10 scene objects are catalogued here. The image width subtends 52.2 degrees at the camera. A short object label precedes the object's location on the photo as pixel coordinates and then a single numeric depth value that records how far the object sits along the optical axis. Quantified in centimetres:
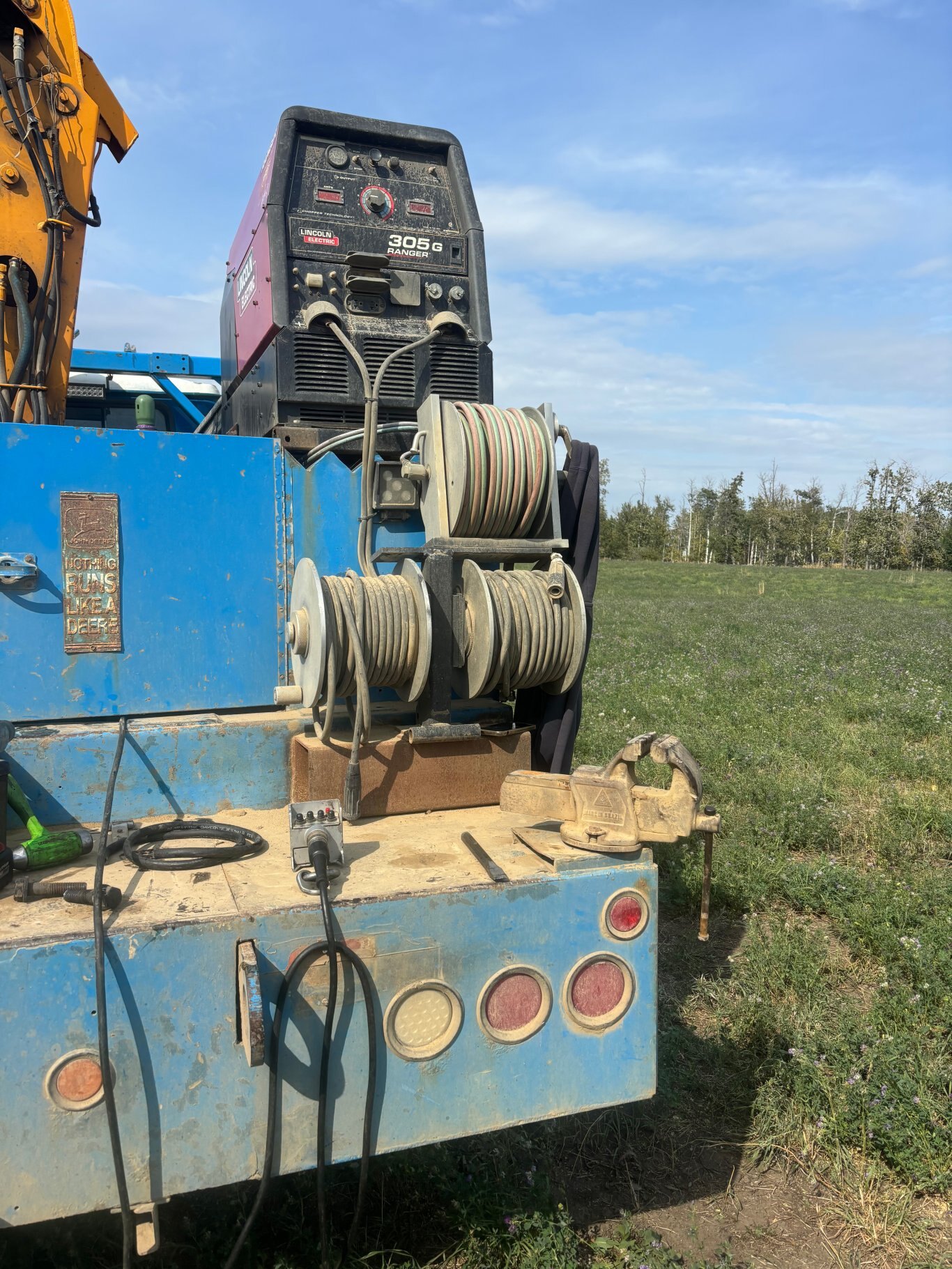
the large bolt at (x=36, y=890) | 218
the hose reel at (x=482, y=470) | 294
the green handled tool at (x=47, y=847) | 235
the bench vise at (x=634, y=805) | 244
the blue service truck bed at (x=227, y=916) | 197
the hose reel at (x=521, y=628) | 284
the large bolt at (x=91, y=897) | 212
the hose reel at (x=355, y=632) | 269
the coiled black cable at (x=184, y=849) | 241
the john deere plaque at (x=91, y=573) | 279
